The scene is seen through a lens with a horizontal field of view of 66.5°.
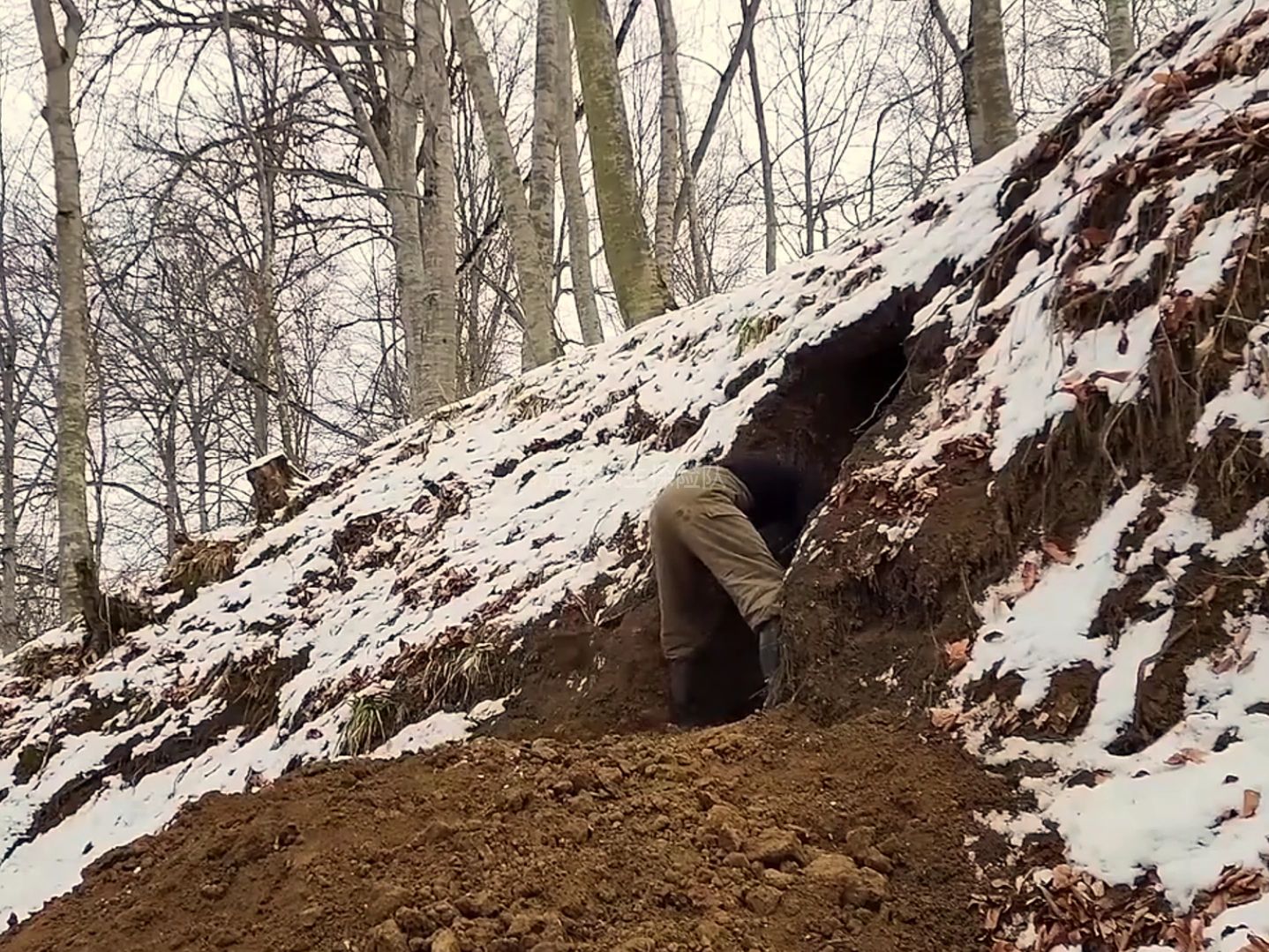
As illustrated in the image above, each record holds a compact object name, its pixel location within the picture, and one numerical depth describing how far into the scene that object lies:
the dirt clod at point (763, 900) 2.16
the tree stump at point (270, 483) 7.78
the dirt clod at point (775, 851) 2.32
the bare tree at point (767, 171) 15.65
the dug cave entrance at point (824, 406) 4.44
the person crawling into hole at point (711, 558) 4.01
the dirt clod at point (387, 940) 2.11
